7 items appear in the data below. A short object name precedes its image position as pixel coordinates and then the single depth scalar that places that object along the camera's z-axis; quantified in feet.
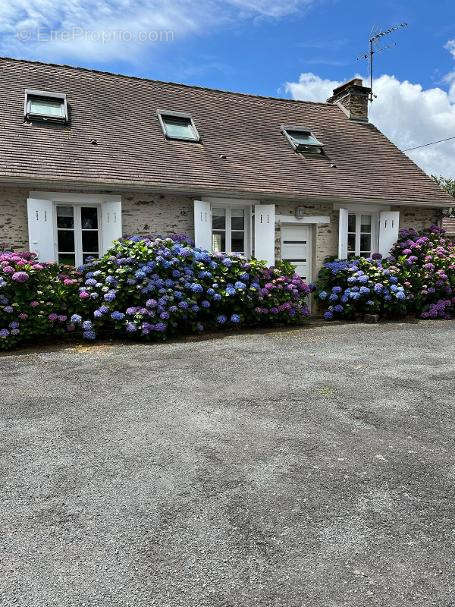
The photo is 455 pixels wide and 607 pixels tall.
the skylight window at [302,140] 37.22
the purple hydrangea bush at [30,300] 22.02
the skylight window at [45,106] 30.51
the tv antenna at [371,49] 45.98
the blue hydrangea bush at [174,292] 23.89
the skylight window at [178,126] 33.93
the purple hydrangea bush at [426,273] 32.22
